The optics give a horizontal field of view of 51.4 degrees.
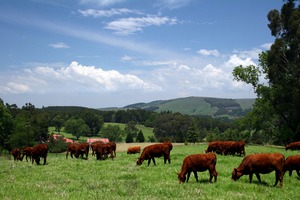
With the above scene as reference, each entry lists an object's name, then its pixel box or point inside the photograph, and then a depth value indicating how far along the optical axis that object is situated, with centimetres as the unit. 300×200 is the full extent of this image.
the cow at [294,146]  3981
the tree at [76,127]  16273
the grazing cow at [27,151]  2786
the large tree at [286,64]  4499
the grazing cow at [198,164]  1537
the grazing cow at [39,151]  2598
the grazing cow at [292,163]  1753
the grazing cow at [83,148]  3158
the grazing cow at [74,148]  3177
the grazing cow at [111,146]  2981
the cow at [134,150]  4559
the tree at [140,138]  15006
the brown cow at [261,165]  1513
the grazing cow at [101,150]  2886
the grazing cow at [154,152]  2267
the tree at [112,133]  16550
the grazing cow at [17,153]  3607
